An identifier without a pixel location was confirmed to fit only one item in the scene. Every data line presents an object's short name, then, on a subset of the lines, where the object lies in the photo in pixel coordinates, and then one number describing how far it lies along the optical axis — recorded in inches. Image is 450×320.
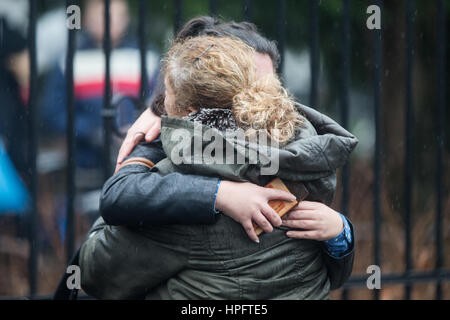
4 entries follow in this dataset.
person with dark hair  128.1
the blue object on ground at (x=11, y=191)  324.8
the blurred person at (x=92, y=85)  369.4
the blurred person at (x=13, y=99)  323.9
